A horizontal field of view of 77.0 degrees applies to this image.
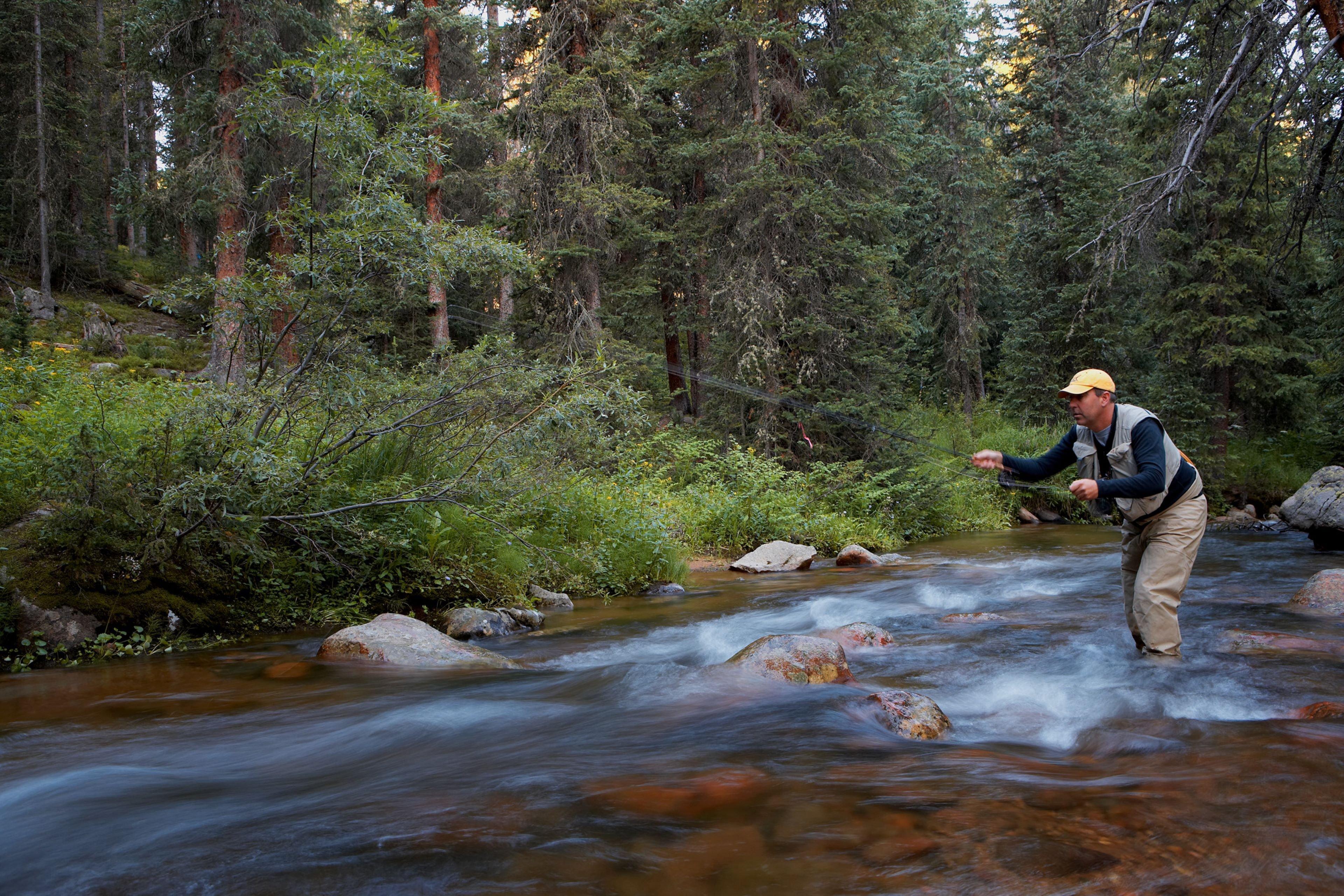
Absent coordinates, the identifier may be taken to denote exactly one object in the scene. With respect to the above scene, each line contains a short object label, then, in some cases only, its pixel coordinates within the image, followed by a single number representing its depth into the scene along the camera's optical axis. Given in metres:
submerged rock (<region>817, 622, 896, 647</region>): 7.13
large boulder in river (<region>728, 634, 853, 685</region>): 5.54
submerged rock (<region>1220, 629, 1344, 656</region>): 6.16
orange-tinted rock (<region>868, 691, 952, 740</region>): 4.54
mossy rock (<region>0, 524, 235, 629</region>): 6.20
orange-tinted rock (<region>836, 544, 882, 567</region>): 12.77
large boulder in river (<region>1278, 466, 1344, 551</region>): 12.91
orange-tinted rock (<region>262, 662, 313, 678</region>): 5.96
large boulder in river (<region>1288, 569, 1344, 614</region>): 7.69
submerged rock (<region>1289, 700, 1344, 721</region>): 4.55
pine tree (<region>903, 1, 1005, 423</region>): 24.14
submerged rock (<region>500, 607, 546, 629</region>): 8.15
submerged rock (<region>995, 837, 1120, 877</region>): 2.78
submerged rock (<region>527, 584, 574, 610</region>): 9.20
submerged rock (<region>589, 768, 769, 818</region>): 3.46
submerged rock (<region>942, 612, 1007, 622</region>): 8.12
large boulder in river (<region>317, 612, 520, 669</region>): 6.37
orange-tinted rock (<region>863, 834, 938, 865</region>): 2.95
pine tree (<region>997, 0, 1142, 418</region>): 21.52
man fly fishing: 5.31
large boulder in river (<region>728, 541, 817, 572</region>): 12.37
